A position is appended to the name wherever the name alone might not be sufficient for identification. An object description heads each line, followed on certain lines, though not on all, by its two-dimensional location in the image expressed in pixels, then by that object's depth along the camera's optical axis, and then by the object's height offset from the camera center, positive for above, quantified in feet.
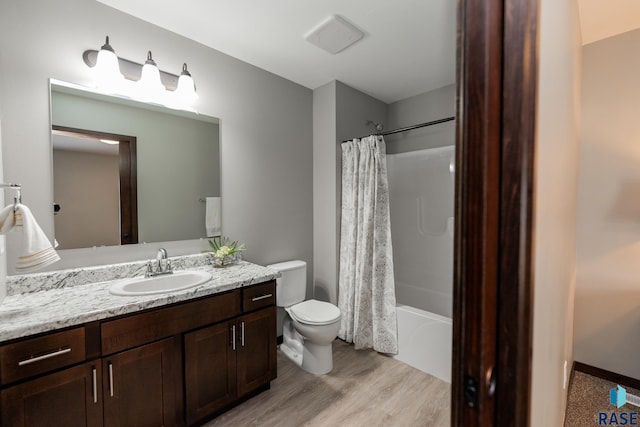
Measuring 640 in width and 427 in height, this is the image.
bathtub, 6.94 -3.48
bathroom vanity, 3.71 -2.31
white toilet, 6.91 -2.85
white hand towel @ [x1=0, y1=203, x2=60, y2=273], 3.92 -0.40
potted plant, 6.82 -1.06
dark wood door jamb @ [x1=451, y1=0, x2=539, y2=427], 1.74 +0.00
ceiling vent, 6.18 +4.04
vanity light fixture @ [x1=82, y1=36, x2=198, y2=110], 5.45 +2.75
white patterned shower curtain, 8.20 -1.41
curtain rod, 7.15 +2.26
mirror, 5.40 +0.88
